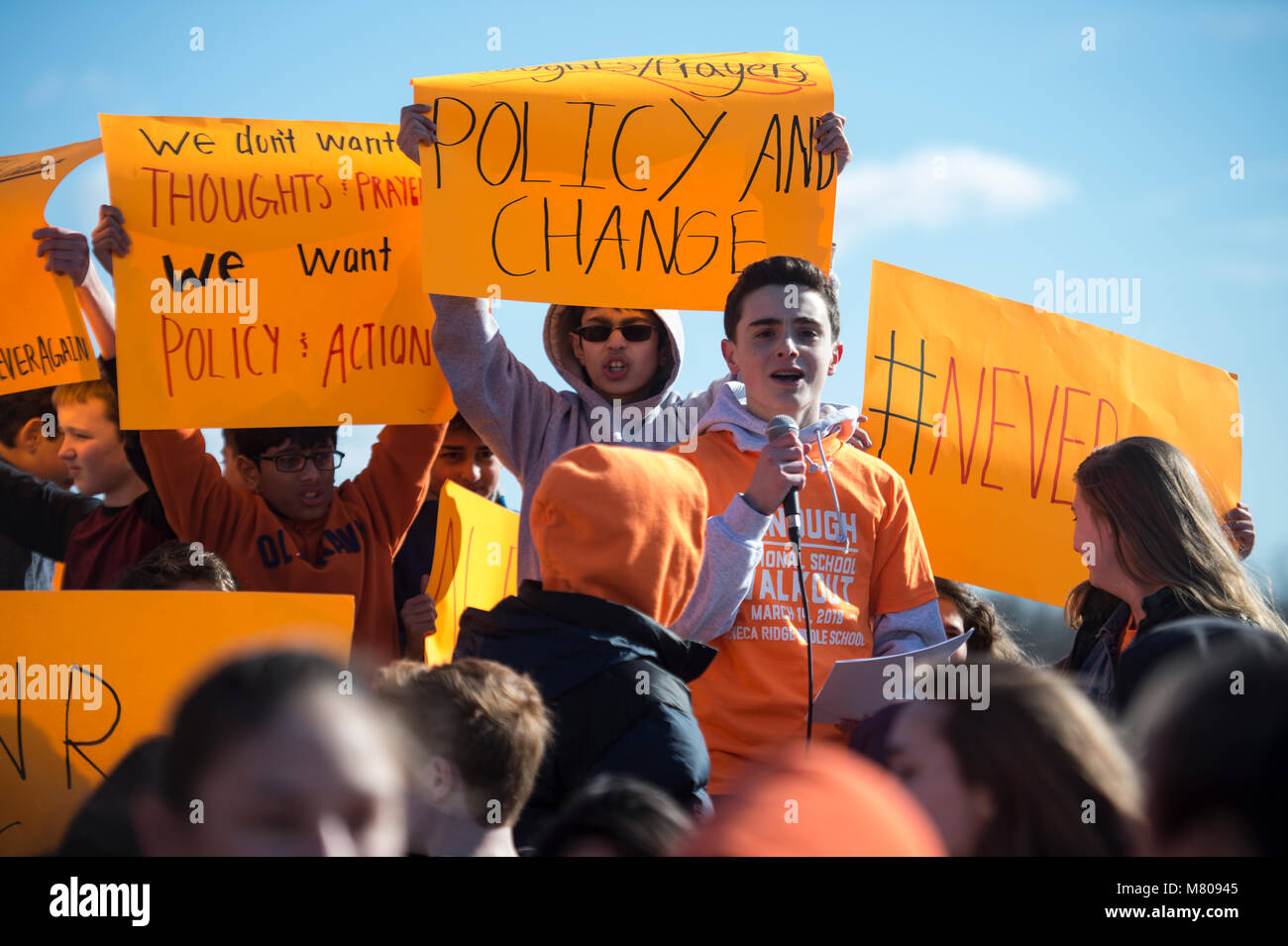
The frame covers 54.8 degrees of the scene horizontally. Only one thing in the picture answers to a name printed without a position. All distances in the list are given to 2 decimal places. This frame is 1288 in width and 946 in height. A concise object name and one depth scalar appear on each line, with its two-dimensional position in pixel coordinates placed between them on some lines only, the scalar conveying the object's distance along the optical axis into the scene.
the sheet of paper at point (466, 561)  4.62
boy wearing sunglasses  4.34
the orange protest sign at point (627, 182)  4.46
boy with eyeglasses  4.38
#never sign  4.86
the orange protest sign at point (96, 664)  3.50
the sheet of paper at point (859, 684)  3.29
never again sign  4.40
